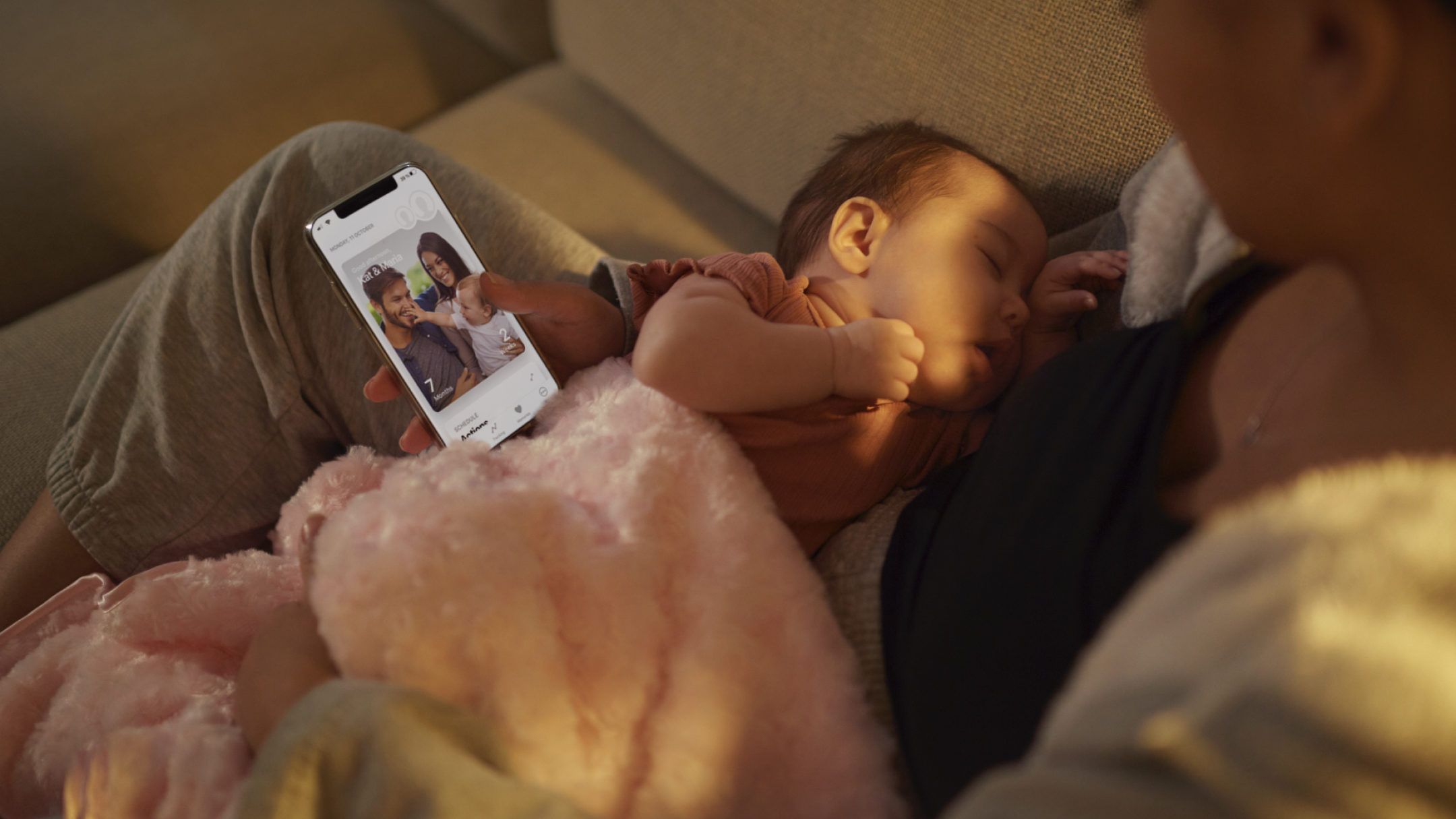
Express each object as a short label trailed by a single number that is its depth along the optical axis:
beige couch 0.92
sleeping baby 0.71
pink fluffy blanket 0.55
